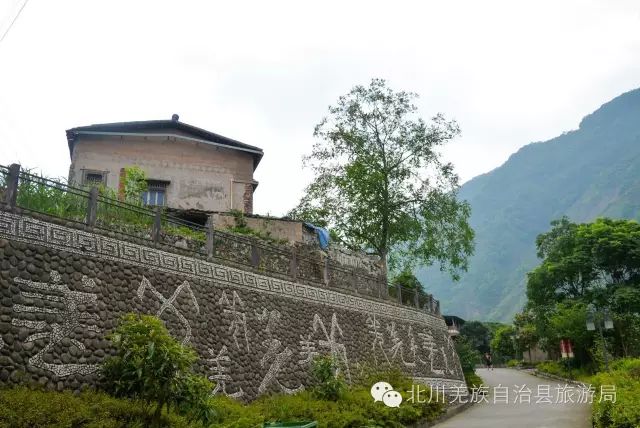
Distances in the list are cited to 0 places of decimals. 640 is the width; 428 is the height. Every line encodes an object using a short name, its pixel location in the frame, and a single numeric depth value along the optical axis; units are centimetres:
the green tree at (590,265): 3278
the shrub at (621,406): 990
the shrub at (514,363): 4853
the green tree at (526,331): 4252
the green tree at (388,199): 2431
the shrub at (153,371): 843
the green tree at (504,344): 5350
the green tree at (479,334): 6052
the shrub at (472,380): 2573
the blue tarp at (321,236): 2075
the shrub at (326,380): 1332
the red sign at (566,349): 2951
